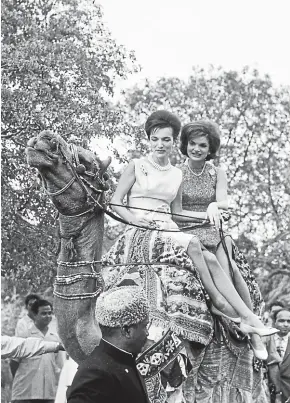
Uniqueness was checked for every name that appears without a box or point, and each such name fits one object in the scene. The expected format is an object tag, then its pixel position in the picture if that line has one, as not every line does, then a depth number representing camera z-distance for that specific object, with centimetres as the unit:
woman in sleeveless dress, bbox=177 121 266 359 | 787
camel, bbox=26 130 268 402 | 622
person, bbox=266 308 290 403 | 894
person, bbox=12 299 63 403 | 1008
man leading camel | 443
